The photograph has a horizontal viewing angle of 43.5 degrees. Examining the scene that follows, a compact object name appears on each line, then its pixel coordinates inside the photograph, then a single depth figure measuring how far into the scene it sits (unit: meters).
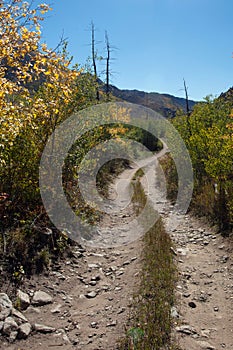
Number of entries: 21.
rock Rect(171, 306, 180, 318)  4.17
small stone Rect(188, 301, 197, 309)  4.59
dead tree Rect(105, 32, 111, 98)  21.31
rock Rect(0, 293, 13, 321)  3.91
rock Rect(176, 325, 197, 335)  3.89
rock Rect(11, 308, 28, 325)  4.02
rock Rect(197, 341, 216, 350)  3.64
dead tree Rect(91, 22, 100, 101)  19.88
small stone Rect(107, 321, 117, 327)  4.10
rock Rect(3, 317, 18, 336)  3.73
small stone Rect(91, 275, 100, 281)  5.70
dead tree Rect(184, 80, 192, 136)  13.33
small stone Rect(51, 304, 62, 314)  4.55
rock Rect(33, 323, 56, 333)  3.99
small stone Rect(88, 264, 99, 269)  6.17
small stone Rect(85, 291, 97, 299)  5.08
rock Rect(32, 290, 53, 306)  4.66
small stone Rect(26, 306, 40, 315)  4.38
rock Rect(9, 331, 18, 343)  3.69
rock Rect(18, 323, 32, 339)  3.79
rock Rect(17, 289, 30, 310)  4.41
